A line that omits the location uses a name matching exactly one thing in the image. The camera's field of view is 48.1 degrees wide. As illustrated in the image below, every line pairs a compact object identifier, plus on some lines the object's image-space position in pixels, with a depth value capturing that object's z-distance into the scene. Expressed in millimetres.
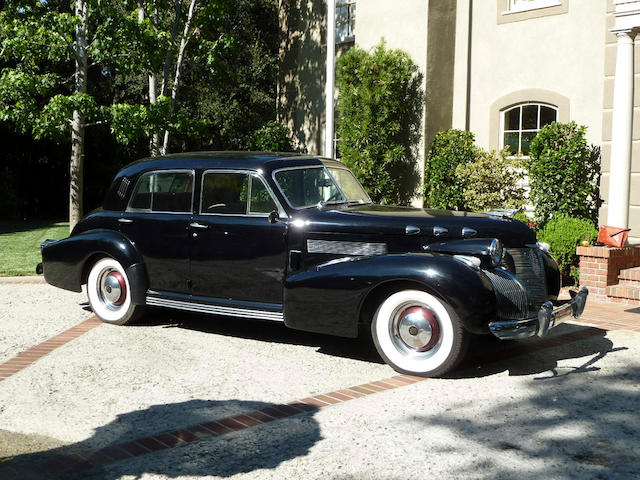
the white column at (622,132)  9953
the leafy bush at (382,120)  14250
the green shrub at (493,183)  12586
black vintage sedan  5836
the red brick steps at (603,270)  9164
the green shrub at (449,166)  13375
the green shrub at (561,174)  11375
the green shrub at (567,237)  10156
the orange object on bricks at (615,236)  9383
